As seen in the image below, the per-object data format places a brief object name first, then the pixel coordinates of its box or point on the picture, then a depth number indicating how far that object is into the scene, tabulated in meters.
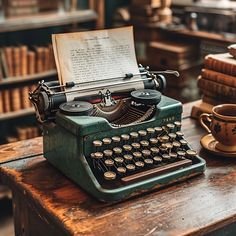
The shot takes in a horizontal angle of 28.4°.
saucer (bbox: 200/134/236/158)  1.61
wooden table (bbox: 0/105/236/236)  1.22
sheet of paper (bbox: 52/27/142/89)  1.50
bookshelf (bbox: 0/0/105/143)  3.23
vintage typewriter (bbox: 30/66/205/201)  1.38
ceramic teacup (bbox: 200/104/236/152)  1.56
